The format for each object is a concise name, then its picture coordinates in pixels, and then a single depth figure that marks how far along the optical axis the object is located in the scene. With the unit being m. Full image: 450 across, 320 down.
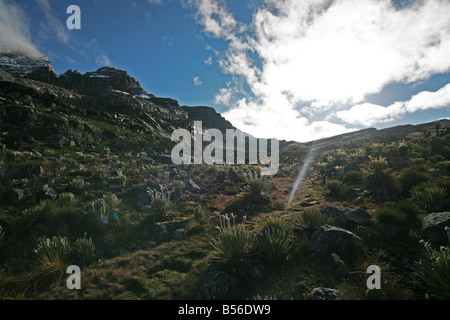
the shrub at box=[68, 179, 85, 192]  8.61
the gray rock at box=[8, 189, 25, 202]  6.77
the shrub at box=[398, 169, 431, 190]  7.29
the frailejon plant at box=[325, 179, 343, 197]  9.70
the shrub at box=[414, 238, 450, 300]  2.77
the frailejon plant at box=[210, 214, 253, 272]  4.32
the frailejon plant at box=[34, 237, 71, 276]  4.14
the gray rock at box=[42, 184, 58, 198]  7.37
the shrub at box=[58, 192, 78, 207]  6.78
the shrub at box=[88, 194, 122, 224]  6.30
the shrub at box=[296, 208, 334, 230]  5.50
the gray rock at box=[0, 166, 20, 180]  8.23
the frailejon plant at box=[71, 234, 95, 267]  4.67
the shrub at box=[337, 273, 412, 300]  2.77
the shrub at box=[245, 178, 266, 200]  9.91
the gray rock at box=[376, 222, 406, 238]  4.72
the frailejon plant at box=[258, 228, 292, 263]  4.41
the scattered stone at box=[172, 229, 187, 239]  6.46
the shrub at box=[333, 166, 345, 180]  11.79
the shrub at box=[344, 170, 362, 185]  10.40
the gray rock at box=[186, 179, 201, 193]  12.14
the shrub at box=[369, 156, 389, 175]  8.68
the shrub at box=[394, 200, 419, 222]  5.04
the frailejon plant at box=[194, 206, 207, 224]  7.66
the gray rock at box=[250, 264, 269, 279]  4.00
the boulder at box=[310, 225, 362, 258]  4.32
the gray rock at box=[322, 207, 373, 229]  5.43
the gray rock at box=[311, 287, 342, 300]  3.07
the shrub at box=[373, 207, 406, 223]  5.00
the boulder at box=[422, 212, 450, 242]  4.14
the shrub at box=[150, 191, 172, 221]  7.60
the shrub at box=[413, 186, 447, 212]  5.31
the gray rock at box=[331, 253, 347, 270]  3.84
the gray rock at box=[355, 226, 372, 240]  4.79
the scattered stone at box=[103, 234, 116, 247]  5.63
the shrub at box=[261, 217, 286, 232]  5.30
